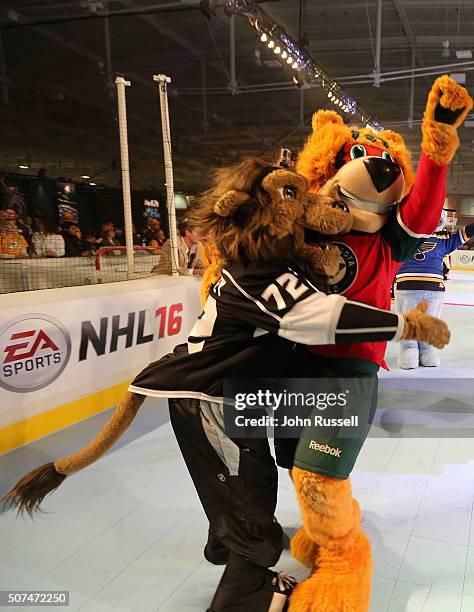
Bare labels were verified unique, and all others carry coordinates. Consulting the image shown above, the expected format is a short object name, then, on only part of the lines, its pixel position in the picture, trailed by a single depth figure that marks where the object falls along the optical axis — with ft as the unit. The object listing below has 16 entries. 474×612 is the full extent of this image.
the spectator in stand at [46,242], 21.19
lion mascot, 3.68
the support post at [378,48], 19.84
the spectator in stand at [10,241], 18.43
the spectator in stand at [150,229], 31.70
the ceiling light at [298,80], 22.26
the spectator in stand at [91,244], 26.81
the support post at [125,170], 10.27
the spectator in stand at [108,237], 30.78
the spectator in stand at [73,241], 24.91
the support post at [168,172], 10.78
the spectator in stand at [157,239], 32.07
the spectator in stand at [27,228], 21.01
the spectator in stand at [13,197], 21.75
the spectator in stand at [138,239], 30.26
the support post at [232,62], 21.84
